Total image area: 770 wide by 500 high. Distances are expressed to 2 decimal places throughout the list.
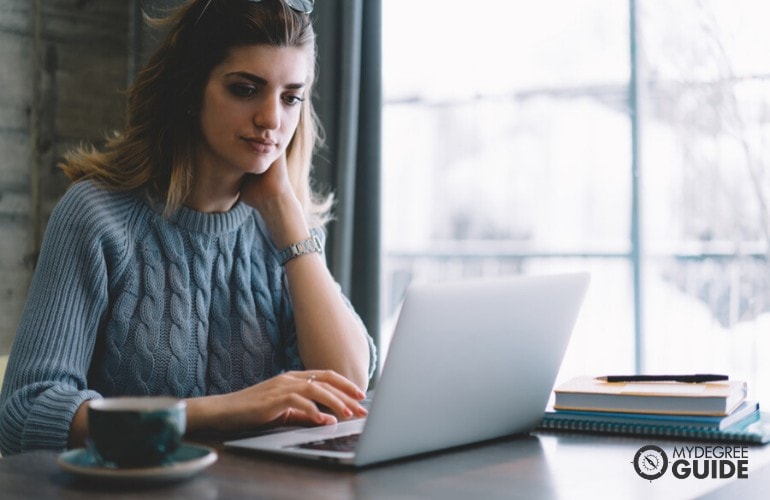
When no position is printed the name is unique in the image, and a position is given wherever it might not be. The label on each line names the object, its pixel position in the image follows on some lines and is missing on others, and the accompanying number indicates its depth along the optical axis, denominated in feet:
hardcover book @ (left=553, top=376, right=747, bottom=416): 3.59
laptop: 3.04
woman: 4.80
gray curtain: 8.91
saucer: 2.72
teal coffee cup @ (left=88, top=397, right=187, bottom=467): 2.73
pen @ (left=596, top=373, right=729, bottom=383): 3.94
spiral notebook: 3.52
